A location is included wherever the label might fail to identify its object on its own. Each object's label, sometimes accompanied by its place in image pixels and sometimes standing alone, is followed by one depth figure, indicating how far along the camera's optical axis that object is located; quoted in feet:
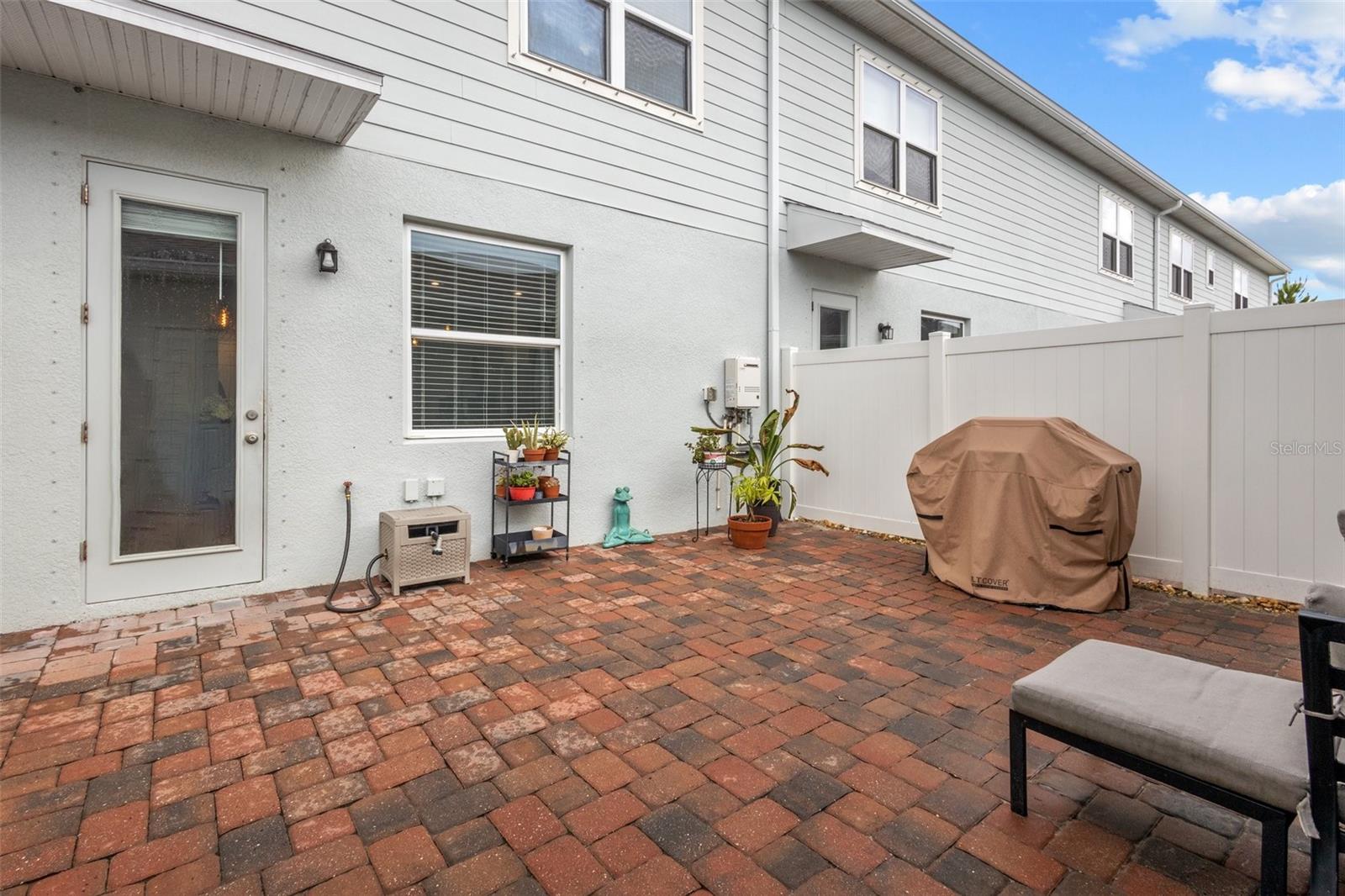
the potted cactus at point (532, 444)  15.06
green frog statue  17.53
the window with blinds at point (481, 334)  14.83
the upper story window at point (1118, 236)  36.01
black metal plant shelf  15.11
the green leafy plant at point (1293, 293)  28.55
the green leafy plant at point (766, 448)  18.81
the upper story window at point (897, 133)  23.98
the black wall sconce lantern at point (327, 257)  12.89
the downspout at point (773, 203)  20.67
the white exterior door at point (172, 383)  11.18
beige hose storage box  12.96
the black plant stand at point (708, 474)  18.70
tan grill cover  12.17
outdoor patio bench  4.34
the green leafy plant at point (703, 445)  18.37
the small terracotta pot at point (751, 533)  17.24
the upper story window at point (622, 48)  15.92
